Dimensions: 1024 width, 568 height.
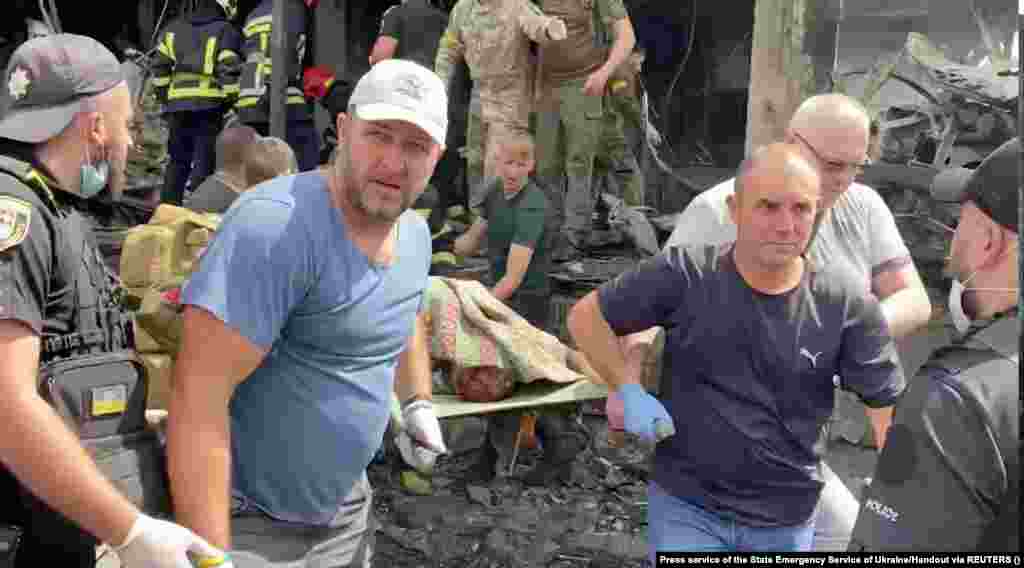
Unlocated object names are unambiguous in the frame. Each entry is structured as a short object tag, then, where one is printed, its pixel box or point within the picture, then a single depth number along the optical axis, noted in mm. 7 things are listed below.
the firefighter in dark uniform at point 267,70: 6609
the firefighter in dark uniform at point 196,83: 7117
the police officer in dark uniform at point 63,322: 1770
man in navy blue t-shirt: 2529
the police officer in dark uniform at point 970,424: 1544
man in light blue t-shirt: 1967
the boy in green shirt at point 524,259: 5113
